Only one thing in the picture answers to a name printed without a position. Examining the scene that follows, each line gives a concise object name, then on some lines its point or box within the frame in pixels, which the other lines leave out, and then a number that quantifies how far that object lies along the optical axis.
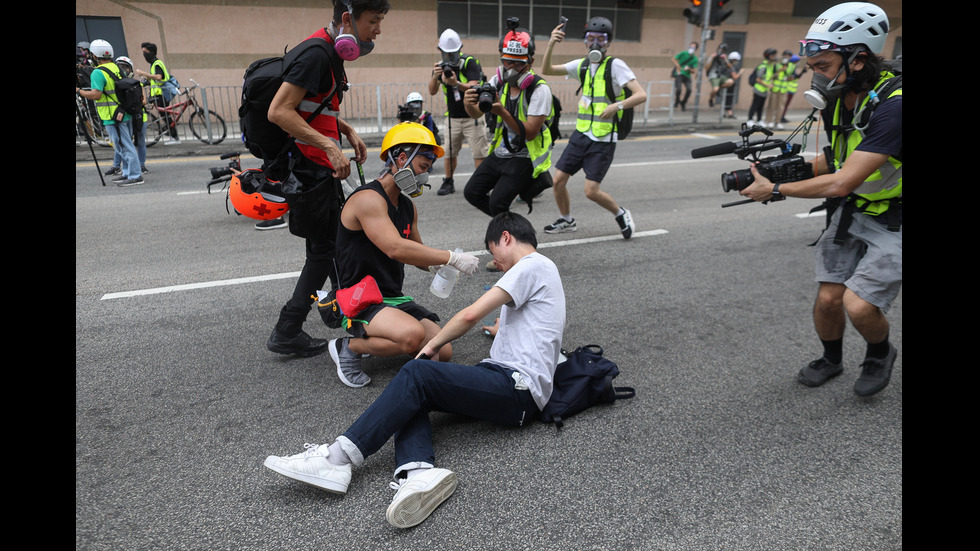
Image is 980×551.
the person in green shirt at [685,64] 19.33
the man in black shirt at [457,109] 7.80
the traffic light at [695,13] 15.26
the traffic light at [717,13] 15.00
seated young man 2.55
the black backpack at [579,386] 3.11
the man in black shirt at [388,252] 3.33
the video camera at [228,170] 5.76
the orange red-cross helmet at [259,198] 3.67
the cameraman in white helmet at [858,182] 2.92
